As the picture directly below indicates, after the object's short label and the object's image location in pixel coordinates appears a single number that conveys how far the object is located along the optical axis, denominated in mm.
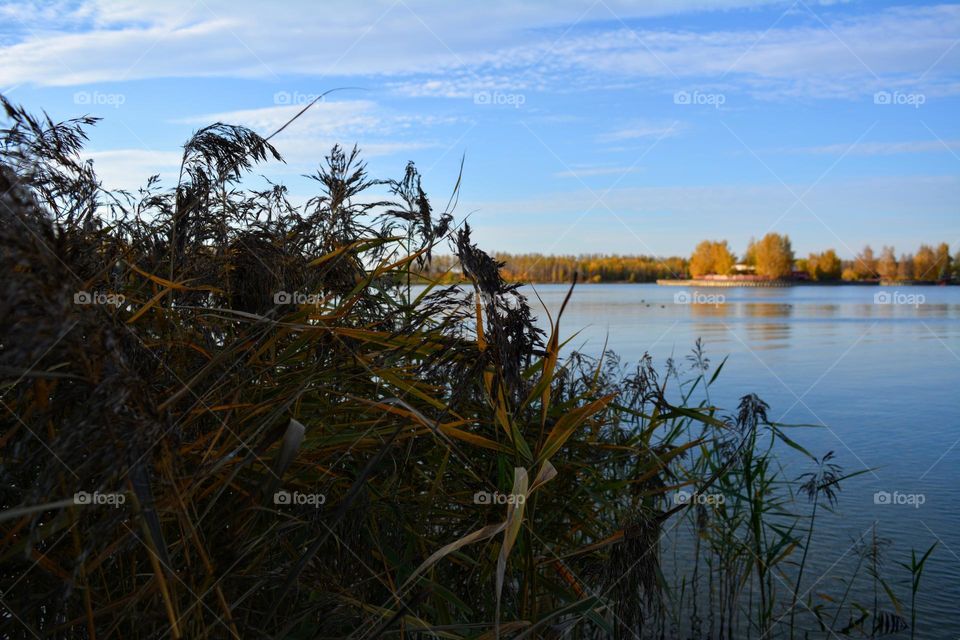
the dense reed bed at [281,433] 1087
